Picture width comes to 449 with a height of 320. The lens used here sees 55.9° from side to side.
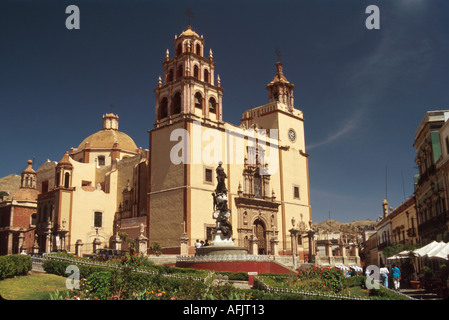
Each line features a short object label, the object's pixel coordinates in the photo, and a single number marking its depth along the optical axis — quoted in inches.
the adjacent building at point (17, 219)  1595.7
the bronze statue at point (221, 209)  962.1
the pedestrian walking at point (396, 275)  755.4
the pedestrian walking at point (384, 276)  775.1
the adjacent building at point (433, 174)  1025.5
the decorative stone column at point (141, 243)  1020.5
